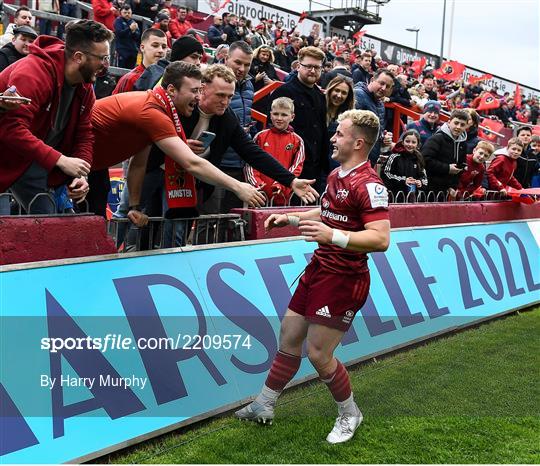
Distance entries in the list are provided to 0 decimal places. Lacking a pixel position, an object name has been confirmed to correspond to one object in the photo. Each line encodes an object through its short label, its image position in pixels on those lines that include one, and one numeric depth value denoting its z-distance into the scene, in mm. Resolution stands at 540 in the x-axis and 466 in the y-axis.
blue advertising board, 3928
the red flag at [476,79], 34312
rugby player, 4465
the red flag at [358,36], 31317
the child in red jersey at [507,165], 11258
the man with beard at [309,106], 7816
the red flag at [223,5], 21444
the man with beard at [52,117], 4379
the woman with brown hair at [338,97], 7836
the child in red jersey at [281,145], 7059
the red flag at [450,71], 32094
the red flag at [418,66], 32531
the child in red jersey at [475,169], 10234
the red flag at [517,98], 32094
